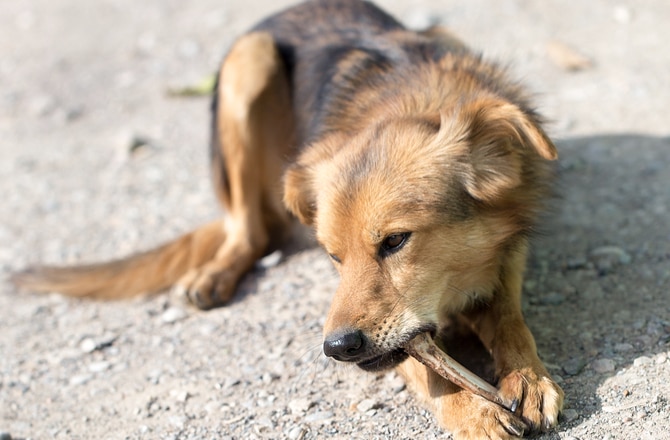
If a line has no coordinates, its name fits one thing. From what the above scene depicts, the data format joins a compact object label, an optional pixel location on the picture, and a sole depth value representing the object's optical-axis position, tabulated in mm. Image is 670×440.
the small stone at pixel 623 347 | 3670
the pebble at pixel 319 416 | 3645
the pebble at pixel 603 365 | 3554
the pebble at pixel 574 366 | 3607
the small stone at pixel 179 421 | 3837
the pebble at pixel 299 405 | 3738
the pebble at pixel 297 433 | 3533
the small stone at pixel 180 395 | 4074
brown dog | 3328
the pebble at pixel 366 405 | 3655
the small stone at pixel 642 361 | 3533
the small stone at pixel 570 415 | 3270
